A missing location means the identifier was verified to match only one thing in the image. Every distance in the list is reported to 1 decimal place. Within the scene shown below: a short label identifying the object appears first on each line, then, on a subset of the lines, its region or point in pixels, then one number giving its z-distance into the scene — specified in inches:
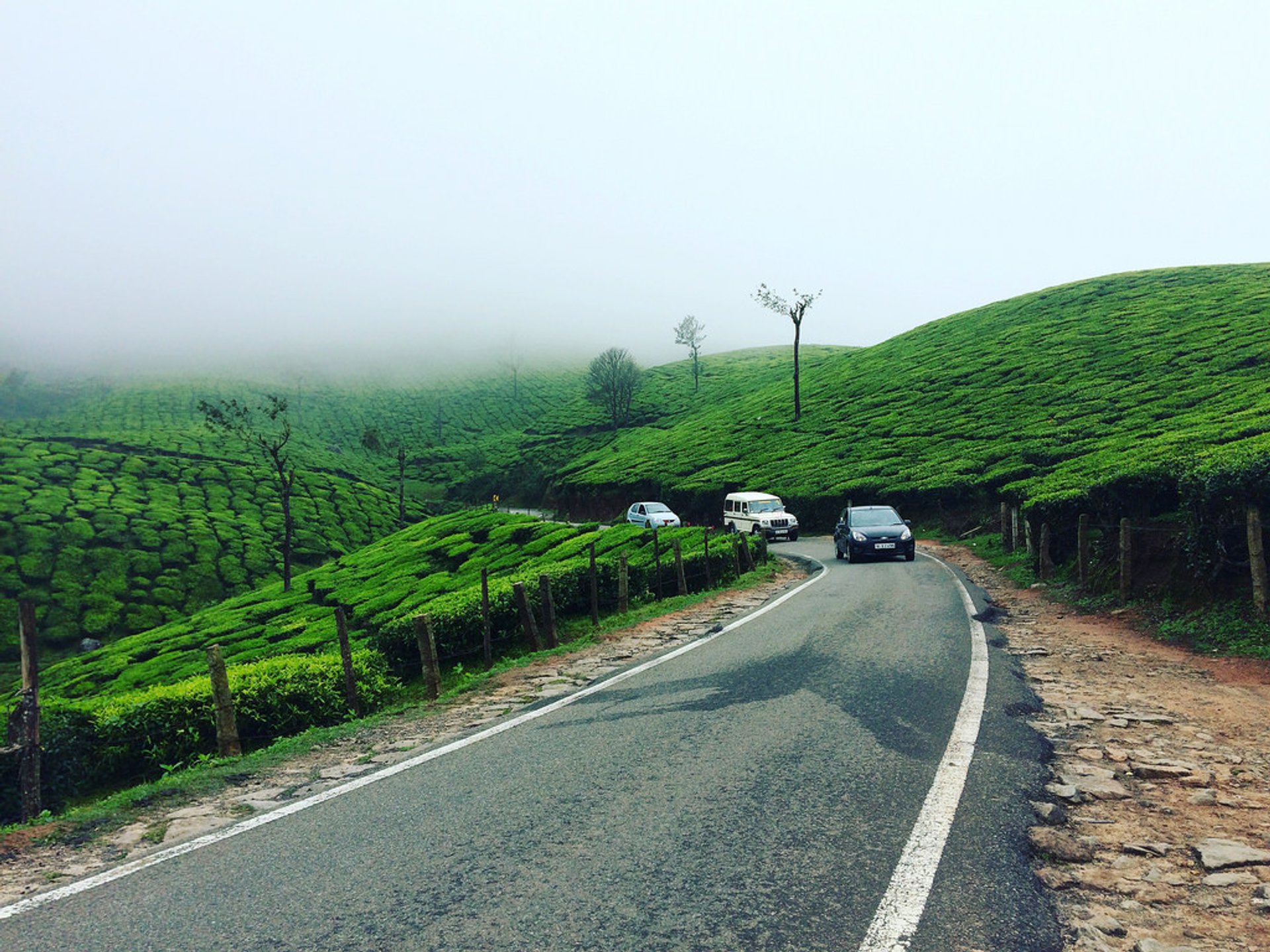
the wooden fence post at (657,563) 707.4
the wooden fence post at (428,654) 367.9
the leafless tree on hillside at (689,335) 5300.2
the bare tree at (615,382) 4746.6
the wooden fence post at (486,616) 482.6
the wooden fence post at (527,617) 494.6
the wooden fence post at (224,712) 302.0
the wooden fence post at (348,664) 371.9
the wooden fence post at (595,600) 579.5
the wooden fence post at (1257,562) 375.2
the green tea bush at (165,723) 320.5
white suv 1382.9
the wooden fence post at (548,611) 502.3
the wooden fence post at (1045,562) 679.1
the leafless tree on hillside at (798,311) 2790.4
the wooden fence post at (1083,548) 584.4
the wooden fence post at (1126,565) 495.5
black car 915.4
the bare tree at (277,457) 1993.1
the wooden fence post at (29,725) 245.6
